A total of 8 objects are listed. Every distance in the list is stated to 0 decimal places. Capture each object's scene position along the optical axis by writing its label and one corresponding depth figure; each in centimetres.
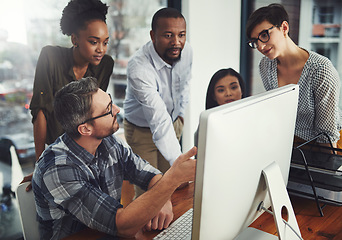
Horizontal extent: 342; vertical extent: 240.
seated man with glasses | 107
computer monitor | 67
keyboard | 105
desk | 107
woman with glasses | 162
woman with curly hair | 167
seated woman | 221
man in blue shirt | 203
